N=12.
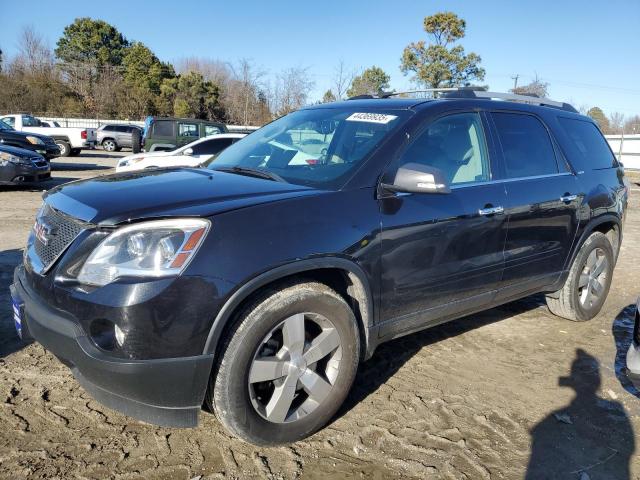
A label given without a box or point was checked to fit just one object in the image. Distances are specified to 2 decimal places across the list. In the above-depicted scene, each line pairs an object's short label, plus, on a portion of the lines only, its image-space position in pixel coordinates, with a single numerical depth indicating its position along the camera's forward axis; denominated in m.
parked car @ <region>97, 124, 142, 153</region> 28.94
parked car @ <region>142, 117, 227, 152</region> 16.98
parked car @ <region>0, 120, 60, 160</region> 15.34
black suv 2.27
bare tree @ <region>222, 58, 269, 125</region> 42.34
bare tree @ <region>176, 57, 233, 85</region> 50.47
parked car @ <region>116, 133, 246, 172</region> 10.76
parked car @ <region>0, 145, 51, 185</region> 10.90
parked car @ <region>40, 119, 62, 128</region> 25.49
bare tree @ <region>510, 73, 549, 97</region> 45.56
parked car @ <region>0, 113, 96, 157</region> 23.31
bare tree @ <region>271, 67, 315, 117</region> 34.19
